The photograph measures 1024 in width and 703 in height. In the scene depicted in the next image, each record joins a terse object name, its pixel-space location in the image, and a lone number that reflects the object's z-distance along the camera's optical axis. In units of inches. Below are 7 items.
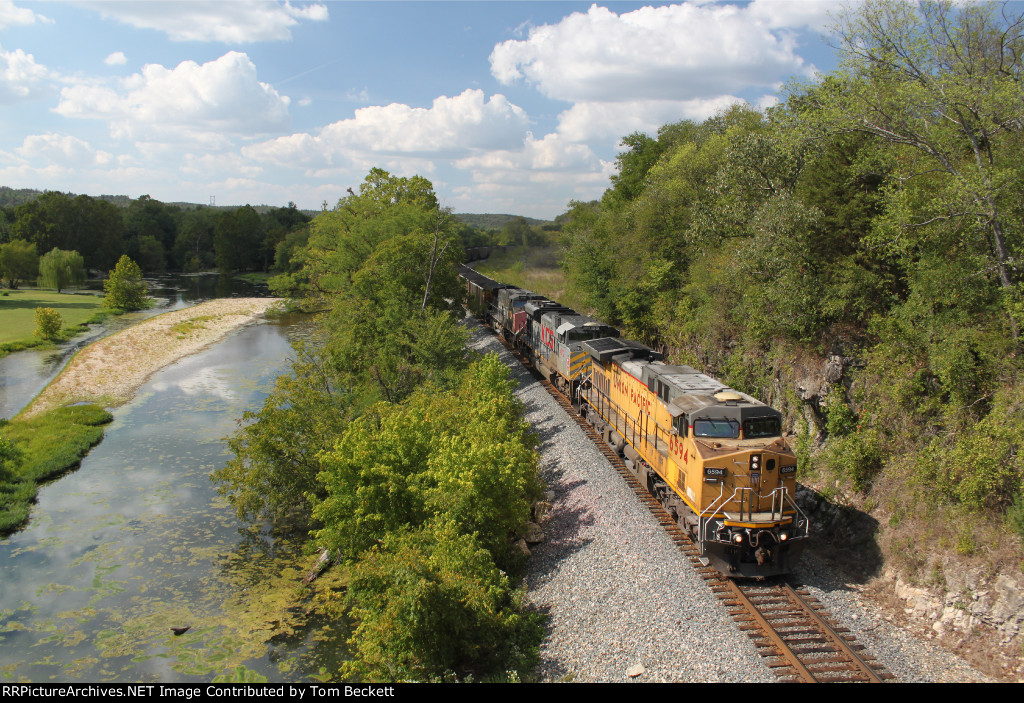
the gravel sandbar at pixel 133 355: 1524.4
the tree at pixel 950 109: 581.9
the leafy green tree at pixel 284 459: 827.4
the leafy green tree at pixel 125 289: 2827.3
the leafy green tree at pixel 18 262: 3312.0
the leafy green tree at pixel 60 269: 3253.0
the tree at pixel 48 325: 2166.6
